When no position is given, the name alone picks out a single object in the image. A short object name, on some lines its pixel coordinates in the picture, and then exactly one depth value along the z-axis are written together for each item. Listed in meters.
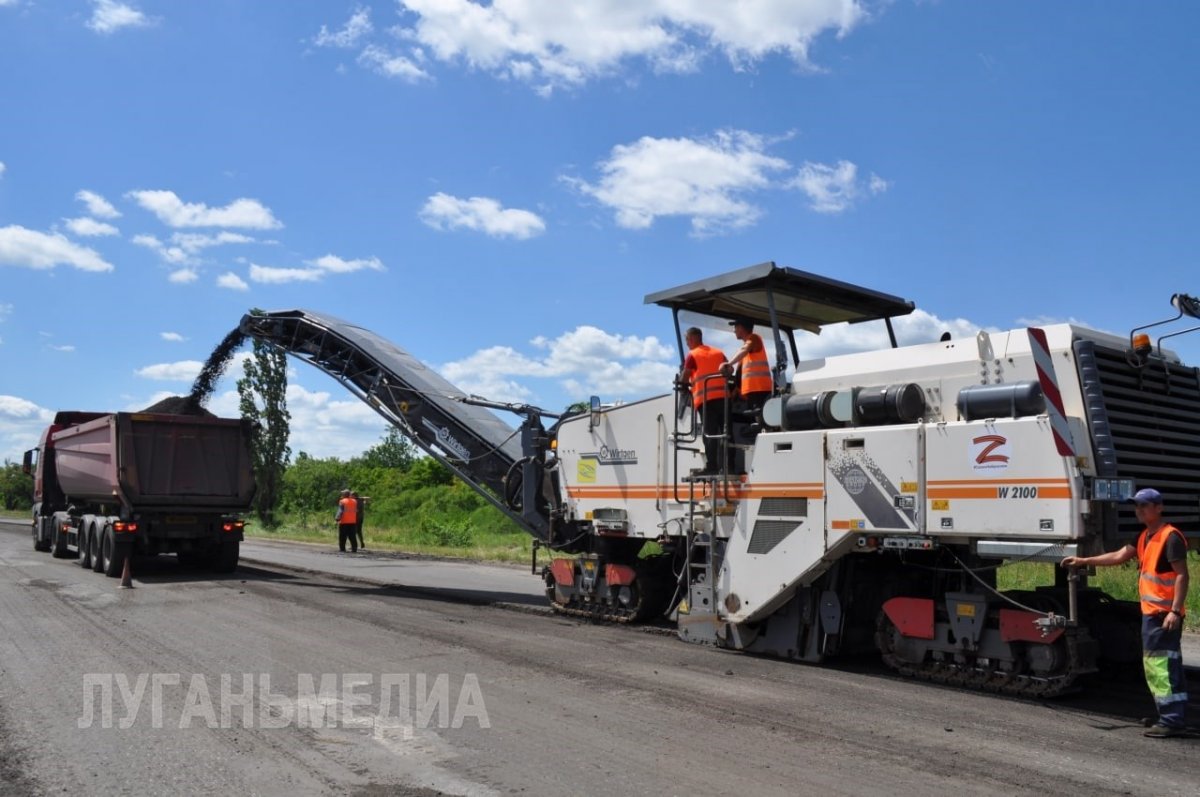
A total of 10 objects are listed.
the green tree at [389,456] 73.56
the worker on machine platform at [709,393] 8.94
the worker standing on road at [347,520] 24.27
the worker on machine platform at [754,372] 8.83
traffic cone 13.62
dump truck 15.62
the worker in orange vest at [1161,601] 5.98
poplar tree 32.25
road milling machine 6.69
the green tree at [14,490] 67.00
